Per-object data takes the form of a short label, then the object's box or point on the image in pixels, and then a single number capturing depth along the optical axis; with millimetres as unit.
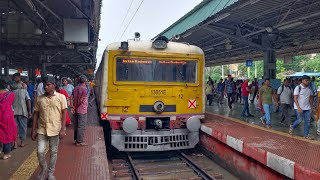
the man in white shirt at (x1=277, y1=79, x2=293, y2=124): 7255
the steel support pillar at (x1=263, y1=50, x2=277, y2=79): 10369
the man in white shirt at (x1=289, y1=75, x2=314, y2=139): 5407
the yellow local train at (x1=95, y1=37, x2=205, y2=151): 5803
